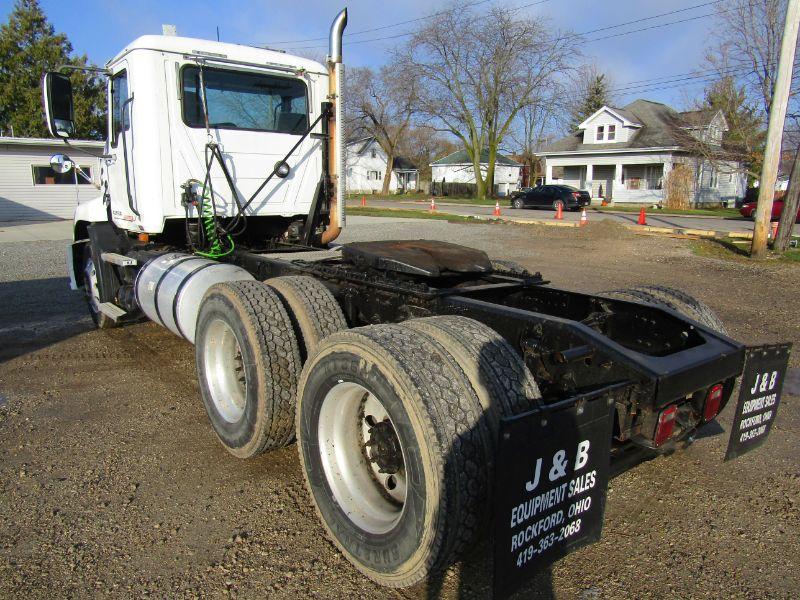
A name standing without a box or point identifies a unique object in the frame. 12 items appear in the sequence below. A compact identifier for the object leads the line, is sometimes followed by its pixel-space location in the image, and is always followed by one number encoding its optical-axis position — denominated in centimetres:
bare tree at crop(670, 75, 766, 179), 3114
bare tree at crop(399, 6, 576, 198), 4372
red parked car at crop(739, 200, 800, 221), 2776
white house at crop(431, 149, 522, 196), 5994
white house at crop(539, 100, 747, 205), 3734
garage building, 2338
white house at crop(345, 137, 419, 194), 6331
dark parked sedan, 3316
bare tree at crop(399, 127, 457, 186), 6544
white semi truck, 211
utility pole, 1238
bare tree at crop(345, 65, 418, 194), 5350
